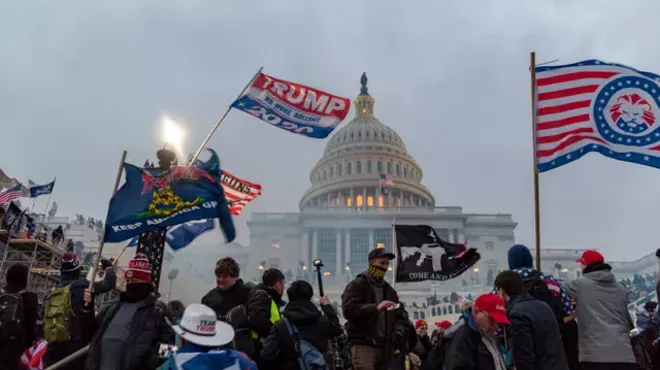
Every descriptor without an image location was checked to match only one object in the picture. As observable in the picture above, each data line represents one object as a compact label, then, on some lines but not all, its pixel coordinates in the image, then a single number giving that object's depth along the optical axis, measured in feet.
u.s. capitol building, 230.68
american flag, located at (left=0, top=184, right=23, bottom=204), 66.08
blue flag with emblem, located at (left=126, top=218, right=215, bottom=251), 31.65
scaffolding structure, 73.51
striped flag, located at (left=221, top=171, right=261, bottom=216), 43.47
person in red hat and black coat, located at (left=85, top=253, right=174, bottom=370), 13.23
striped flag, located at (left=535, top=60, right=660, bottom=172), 26.32
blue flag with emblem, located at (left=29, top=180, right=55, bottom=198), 83.92
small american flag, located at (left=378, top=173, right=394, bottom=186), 277.03
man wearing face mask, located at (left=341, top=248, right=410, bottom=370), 17.03
